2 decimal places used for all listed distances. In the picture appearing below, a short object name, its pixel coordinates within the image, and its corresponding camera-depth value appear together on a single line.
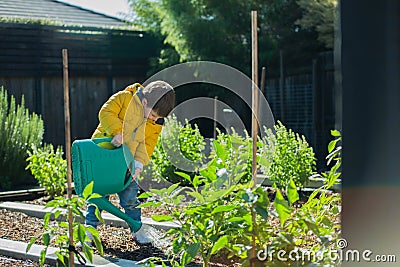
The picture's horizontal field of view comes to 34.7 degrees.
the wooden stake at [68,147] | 2.84
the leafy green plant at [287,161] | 5.50
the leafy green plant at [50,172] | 6.23
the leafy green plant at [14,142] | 7.28
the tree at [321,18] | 11.78
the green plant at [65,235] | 2.69
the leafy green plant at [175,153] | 6.25
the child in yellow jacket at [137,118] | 4.26
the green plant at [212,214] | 2.51
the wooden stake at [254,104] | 2.52
